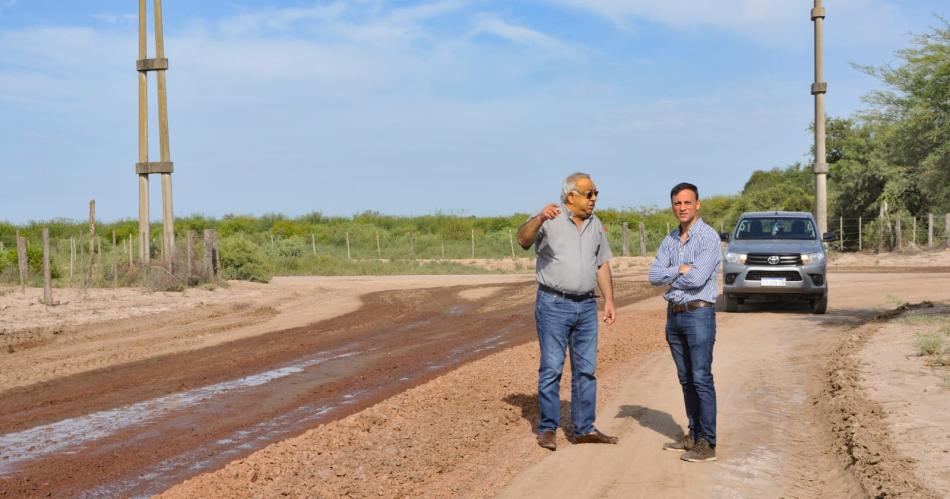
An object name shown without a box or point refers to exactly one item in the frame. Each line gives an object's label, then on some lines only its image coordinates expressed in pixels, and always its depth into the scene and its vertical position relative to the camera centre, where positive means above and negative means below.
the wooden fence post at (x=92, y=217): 25.41 +0.48
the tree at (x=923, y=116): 15.12 +1.76
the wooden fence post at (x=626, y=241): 50.66 -0.86
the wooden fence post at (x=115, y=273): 25.86 -1.07
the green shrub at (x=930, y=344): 11.77 -1.57
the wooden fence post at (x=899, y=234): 39.19 -0.55
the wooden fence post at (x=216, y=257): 28.47 -0.73
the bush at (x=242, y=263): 31.61 -1.03
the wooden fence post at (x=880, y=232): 40.66 -0.47
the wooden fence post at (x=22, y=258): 22.92 -0.54
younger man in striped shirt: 6.97 -0.62
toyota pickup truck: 17.72 -0.87
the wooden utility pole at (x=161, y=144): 28.31 +2.73
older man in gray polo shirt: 7.26 -0.54
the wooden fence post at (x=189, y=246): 27.22 -0.37
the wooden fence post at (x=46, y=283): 20.30 -1.02
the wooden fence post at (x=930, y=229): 38.22 -0.36
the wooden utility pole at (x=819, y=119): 30.88 +3.41
